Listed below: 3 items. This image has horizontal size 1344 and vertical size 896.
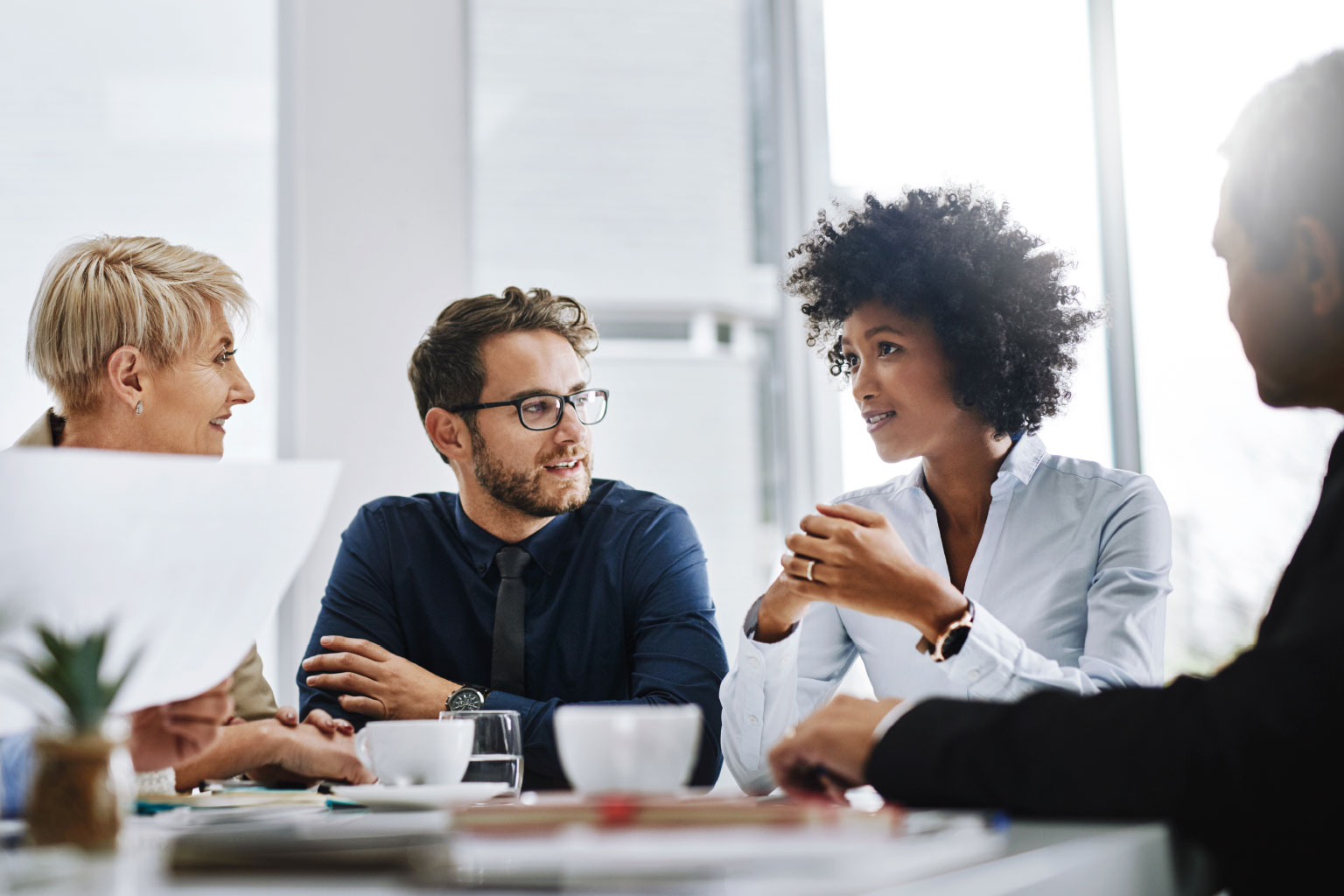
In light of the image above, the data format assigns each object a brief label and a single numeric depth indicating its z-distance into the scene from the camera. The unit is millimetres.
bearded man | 1964
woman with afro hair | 1503
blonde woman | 2117
